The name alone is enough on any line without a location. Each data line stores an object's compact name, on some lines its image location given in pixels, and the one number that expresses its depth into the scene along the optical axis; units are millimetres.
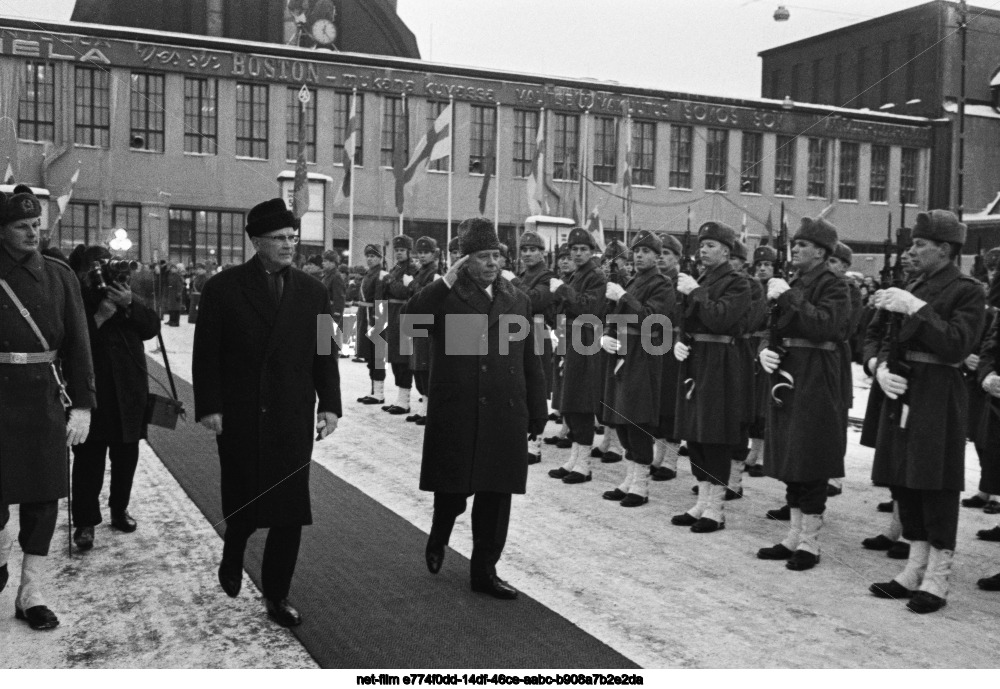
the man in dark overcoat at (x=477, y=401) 5262
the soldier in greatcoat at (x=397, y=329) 12103
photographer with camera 5945
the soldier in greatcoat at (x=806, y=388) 5906
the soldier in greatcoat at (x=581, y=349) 8625
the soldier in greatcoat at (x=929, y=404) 5129
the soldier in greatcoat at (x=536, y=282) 9297
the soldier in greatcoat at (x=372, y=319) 12953
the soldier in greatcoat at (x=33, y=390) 4559
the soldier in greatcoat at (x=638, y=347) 7789
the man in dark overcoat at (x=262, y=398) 4609
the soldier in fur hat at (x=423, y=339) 11000
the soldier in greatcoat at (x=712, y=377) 6742
